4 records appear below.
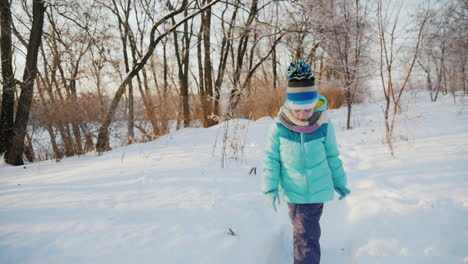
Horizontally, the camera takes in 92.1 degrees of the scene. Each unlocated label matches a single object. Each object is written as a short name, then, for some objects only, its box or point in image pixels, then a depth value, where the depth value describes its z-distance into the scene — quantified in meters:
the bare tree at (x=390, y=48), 3.75
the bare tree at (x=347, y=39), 5.79
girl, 1.61
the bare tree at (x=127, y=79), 6.48
